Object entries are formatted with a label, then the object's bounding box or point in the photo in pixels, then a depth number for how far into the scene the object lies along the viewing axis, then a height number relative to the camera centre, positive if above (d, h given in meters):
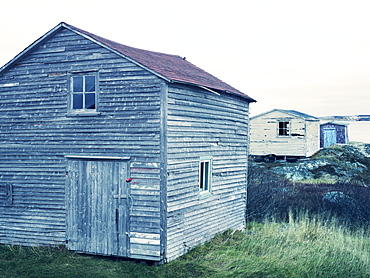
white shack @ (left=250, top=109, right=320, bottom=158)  36.25 +1.11
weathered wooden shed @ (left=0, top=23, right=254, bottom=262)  10.53 -0.10
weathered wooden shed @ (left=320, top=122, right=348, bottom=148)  47.12 +1.40
